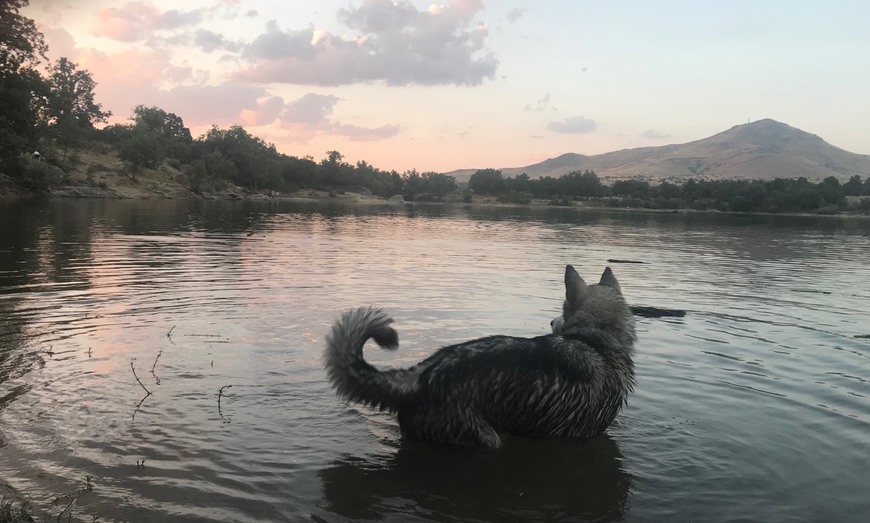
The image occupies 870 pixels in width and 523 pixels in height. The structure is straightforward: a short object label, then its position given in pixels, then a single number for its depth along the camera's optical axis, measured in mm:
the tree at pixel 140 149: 120812
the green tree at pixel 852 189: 191875
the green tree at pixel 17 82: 61344
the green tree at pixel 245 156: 160750
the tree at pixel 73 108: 99938
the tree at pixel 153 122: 189088
